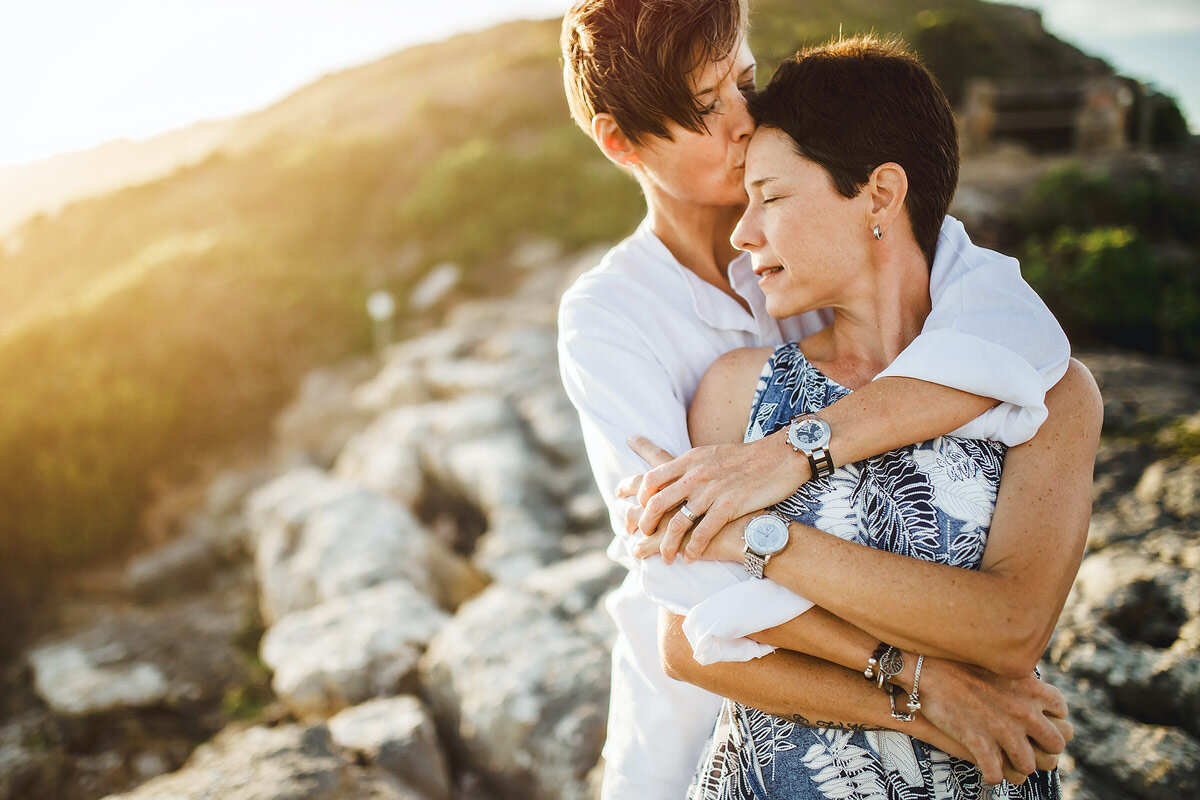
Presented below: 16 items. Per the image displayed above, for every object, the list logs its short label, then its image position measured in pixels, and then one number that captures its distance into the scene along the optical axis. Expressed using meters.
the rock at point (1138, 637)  2.40
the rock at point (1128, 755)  2.16
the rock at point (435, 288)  16.00
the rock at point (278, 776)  2.44
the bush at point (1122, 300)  6.14
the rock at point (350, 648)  3.97
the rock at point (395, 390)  10.40
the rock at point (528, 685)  3.02
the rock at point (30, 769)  4.61
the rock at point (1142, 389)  4.05
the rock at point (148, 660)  6.10
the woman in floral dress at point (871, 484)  1.40
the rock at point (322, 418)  12.30
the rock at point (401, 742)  2.99
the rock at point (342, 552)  5.56
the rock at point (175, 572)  9.82
